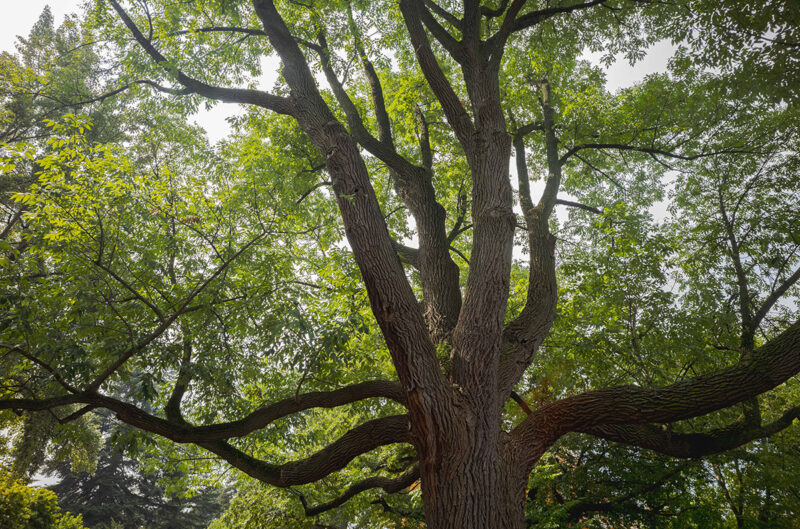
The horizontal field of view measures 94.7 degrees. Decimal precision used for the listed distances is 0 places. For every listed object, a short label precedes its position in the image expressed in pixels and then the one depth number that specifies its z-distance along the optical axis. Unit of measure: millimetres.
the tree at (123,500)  17828
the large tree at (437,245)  3277
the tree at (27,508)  8625
